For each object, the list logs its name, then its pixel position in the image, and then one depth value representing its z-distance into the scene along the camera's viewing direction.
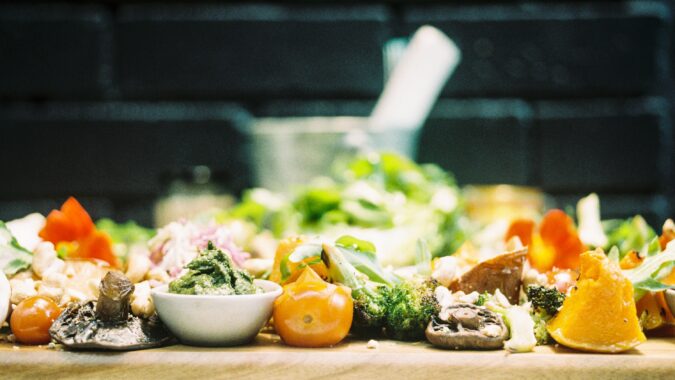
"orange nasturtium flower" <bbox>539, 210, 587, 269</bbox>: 0.95
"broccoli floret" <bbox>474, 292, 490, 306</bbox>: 0.78
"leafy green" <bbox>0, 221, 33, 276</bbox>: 0.89
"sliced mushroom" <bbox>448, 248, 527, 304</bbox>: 0.84
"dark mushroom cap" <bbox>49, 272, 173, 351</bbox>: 0.71
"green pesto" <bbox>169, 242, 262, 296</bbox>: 0.74
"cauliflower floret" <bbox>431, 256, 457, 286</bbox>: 0.85
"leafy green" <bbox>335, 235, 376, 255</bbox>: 0.86
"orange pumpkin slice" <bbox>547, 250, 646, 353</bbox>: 0.71
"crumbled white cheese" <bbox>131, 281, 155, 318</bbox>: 0.77
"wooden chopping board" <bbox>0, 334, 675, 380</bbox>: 0.67
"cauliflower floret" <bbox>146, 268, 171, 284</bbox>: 0.85
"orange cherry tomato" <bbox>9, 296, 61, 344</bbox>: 0.76
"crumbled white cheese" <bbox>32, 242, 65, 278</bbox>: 0.89
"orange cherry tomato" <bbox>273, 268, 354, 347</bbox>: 0.73
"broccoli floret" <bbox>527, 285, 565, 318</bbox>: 0.77
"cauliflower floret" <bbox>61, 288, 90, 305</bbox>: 0.81
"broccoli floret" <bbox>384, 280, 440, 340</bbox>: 0.76
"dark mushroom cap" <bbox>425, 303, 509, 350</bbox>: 0.72
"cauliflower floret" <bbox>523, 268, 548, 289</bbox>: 0.85
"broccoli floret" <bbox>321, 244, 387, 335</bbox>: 0.78
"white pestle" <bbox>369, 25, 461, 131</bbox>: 1.82
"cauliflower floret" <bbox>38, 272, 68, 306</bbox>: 0.82
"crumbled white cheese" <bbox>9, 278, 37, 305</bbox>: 0.81
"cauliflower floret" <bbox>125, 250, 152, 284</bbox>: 0.87
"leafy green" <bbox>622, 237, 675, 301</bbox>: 0.78
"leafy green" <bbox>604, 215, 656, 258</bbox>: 1.15
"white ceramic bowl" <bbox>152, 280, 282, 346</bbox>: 0.71
